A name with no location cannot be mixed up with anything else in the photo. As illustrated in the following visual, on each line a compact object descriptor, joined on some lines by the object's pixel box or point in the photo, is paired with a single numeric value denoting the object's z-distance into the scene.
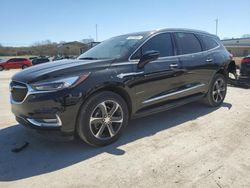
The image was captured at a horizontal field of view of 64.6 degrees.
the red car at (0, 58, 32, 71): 22.79
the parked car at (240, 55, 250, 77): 6.73
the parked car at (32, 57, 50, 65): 24.83
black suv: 2.69
